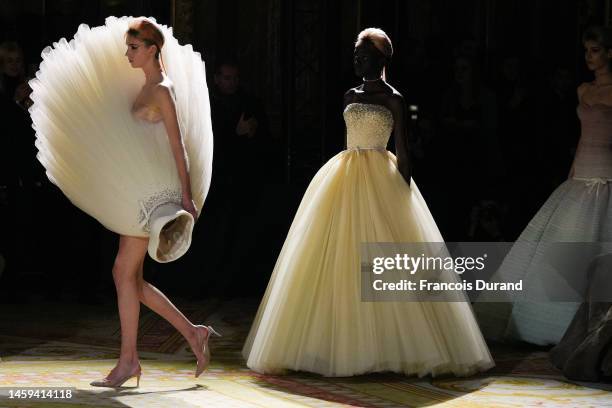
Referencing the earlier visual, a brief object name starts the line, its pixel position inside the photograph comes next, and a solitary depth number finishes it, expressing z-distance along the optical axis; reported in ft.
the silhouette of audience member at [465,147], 33.37
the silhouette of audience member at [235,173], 33.17
